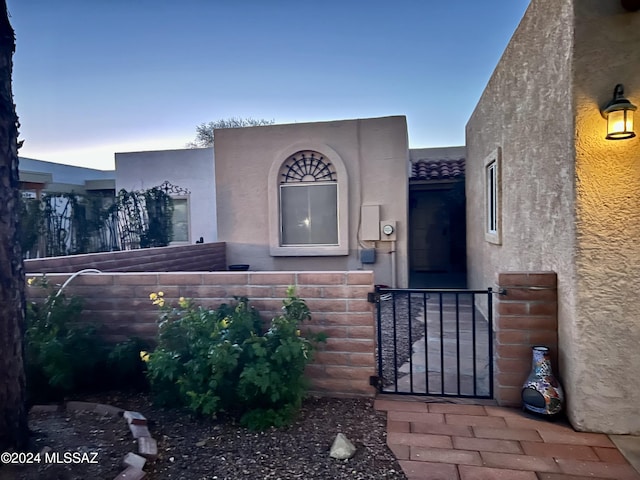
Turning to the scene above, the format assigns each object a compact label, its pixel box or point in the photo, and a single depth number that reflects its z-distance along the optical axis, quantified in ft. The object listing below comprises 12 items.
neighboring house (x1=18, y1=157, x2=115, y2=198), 33.99
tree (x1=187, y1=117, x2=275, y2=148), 86.99
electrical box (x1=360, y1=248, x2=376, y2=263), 29.07
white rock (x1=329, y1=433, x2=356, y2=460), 8.79
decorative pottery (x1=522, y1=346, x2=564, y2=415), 10.24
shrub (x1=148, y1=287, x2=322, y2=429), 9.78
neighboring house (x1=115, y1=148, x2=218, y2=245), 38.42
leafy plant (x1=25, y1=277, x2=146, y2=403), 11.16
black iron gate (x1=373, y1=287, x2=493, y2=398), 12.38
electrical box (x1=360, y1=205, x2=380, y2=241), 28.86
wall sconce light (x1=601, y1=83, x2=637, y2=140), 8.93
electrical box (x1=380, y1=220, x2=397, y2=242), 28.71
